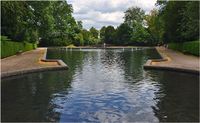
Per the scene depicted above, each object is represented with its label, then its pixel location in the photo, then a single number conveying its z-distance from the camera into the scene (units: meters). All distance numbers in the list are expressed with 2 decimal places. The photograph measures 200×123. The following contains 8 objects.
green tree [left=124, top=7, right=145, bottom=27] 52.78
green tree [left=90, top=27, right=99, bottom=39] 70.05
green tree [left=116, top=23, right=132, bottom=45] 49.39
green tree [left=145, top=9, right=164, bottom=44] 44.03
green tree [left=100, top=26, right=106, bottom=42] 66.92
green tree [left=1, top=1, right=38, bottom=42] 13.38
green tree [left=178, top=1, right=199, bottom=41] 14.27
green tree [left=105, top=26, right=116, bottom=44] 53.78
